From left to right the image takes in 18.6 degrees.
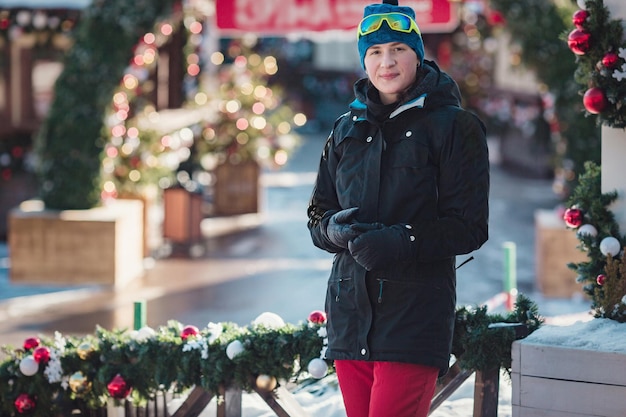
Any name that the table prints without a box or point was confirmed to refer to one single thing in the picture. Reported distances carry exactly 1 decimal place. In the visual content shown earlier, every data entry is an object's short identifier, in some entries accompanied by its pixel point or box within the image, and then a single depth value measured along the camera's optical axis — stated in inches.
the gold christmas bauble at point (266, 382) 320.9
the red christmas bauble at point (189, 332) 339.6
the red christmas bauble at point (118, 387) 331.9
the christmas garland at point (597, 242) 304.2
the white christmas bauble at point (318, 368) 316.2
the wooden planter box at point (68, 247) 686.3
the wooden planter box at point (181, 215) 819.6
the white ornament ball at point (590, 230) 328.4
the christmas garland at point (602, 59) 316.4
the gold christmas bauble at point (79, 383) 339.9
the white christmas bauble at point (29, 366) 340.6
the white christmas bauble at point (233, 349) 321.4
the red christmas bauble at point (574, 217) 334.0
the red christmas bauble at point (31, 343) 350.9
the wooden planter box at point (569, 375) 270.3
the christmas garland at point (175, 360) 308.0
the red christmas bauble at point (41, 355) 342.6
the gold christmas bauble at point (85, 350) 343.4
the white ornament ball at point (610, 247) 317.7
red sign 711.2
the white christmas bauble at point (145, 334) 339.4
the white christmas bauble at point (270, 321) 335.2
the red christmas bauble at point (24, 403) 341.1
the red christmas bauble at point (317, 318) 333.4
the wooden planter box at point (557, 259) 647.1
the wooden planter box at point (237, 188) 983.8
